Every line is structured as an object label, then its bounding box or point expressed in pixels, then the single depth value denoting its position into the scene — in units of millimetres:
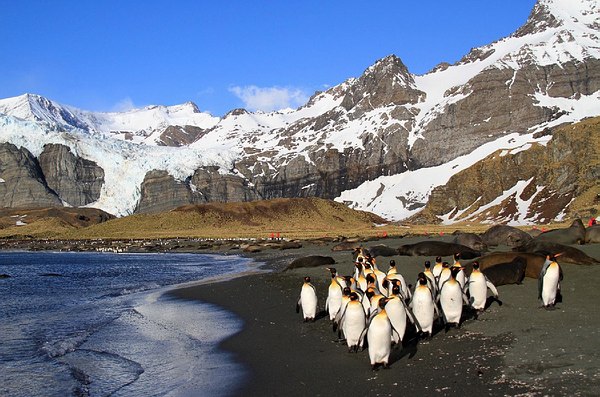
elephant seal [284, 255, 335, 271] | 30422
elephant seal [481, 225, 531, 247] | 39125
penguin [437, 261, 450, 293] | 15284
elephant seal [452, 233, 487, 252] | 35931
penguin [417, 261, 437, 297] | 14500
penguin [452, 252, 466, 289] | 15211
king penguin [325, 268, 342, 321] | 14836
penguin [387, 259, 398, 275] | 16288
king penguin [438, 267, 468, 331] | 13258
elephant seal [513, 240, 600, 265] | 19797
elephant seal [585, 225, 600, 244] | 31292
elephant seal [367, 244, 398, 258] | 33741
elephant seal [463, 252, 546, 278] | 18547
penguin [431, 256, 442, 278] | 16292
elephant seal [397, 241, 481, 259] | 31423
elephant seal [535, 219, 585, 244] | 30875
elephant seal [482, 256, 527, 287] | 17469
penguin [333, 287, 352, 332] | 13174
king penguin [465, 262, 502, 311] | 14289
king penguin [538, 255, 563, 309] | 13938
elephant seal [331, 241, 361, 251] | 47156
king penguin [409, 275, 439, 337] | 12625
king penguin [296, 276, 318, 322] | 15430
